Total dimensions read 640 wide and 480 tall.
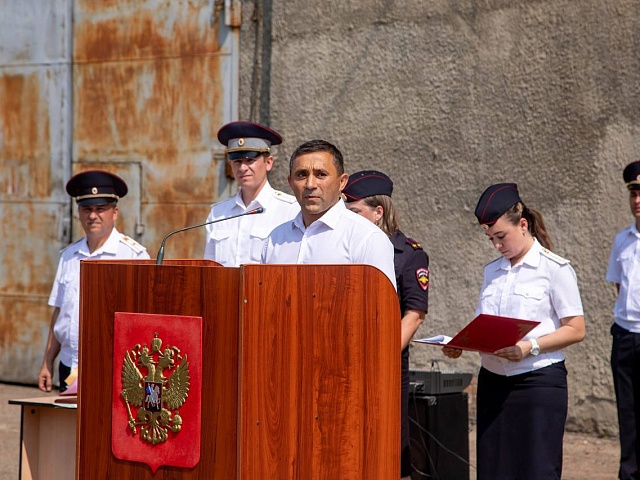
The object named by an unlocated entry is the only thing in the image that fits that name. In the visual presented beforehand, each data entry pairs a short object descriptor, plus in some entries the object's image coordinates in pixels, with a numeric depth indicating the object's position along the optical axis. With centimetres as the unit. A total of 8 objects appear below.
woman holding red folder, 891
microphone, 709
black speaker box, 1166
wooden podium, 631
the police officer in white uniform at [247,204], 1081
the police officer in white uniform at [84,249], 1132
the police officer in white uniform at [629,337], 1245
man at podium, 749
